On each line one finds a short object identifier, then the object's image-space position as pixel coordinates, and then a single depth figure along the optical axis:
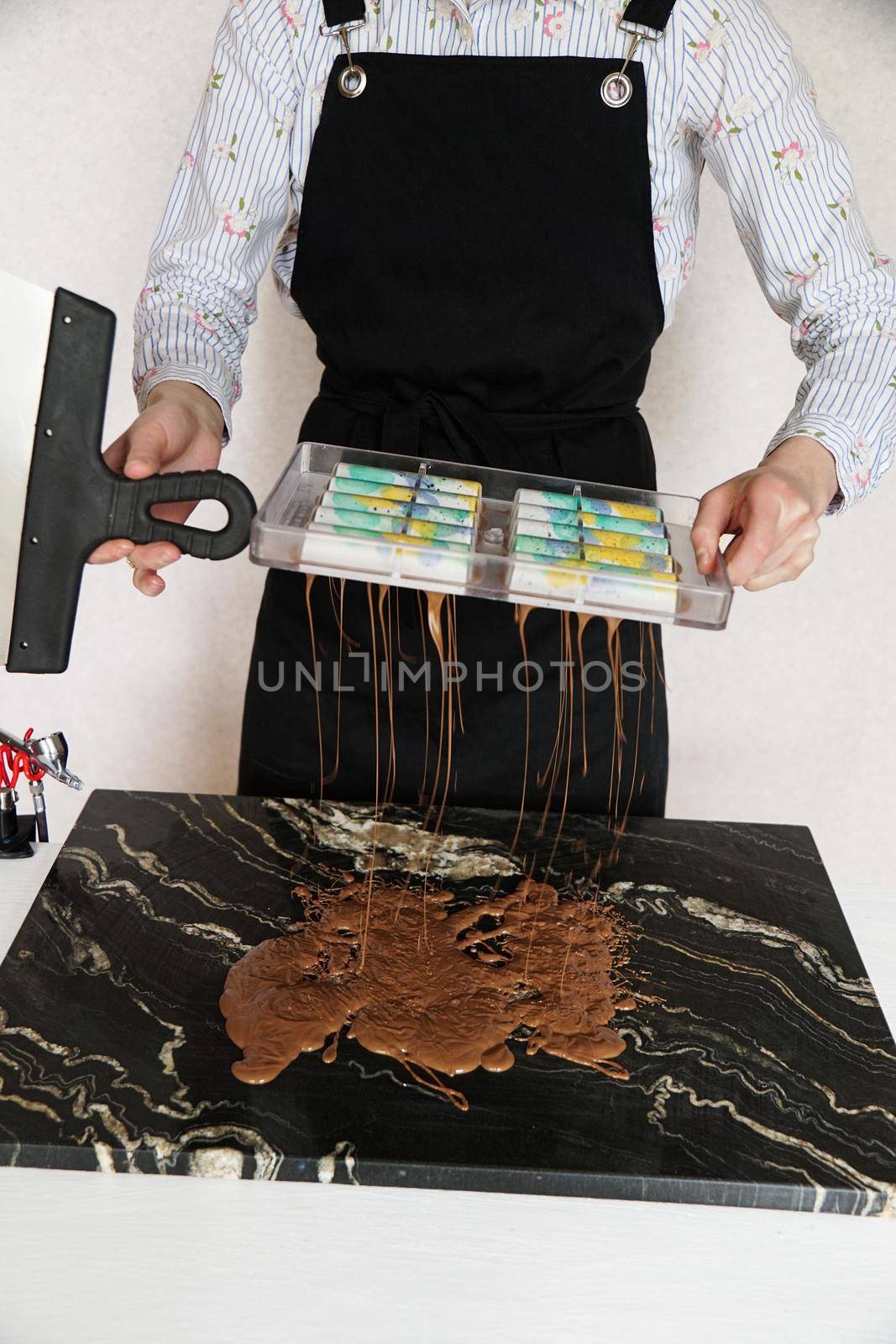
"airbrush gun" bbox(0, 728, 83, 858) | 1.13
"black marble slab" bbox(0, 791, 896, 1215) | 0.82
